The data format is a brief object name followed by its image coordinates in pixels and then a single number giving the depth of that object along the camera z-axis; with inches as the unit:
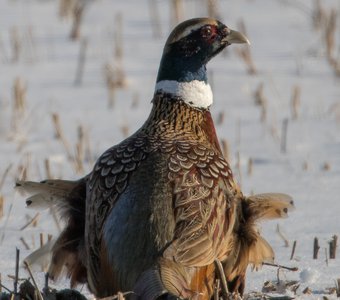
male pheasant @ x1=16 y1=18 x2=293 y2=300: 379.8
